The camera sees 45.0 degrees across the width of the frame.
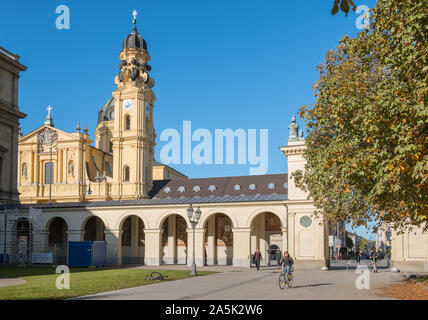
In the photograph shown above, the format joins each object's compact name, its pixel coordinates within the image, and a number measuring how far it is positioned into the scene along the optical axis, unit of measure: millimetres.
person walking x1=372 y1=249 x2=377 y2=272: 34938
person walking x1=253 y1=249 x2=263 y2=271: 40500
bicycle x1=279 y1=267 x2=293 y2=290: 22381
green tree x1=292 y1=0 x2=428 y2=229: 14070
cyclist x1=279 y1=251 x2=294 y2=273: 22691
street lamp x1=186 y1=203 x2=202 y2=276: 32400
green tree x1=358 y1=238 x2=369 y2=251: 169050
